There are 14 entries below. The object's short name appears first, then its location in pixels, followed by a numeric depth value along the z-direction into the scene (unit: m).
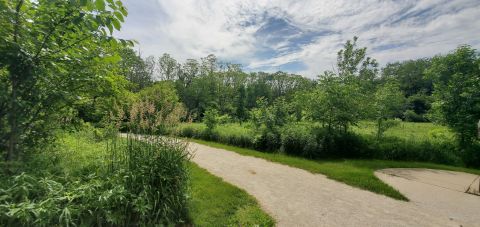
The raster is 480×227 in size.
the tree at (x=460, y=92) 7.59
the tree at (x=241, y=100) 28.41
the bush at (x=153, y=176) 2.76
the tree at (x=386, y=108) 8.41
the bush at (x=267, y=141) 8.33
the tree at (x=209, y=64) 32.81
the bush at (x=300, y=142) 7.59
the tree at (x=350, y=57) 15.95
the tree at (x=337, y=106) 8.17
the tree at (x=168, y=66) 33.88
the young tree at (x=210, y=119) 10.99
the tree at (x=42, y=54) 2.14
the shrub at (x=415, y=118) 23.79
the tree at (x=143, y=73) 29.97
